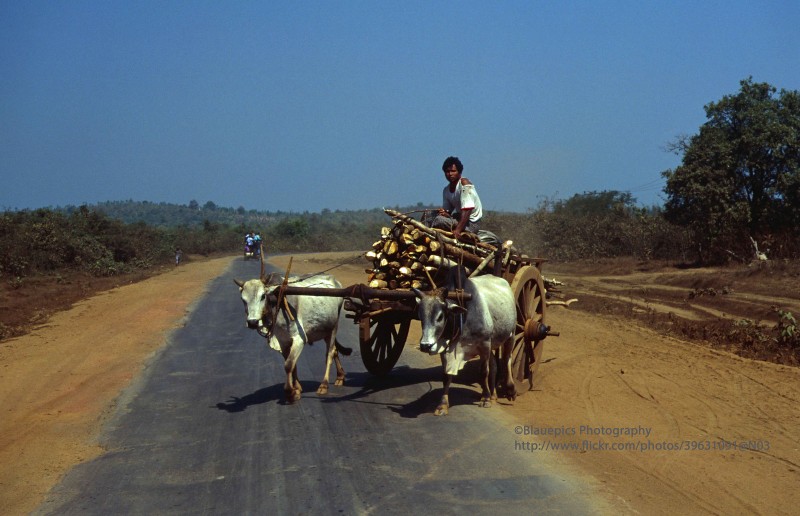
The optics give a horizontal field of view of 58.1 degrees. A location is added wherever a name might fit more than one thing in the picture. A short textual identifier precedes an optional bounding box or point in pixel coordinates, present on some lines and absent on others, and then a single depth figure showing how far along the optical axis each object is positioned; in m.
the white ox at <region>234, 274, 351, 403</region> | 8.23
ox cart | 8.02
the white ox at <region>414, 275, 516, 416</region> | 7.50
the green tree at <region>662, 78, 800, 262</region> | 26.69
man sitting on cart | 8.93
